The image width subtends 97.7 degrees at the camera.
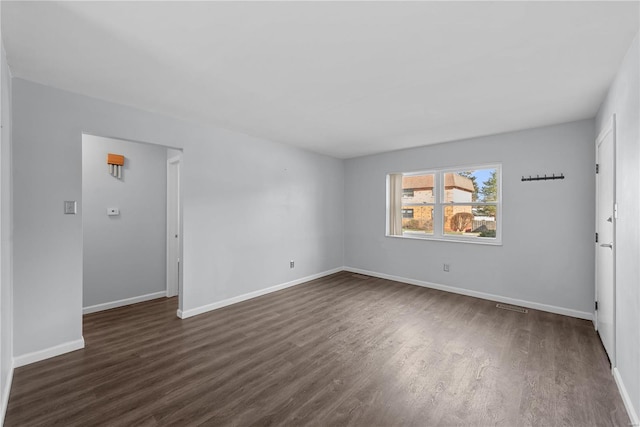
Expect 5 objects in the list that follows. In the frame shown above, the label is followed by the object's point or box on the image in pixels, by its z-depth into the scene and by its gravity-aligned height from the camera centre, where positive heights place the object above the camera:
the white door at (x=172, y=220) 4.38 -0.13
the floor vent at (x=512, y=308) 3.74 -1.27
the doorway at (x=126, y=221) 3.72 -0.13
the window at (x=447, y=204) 4.31 +0.18
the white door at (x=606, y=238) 2.42 -0.22
